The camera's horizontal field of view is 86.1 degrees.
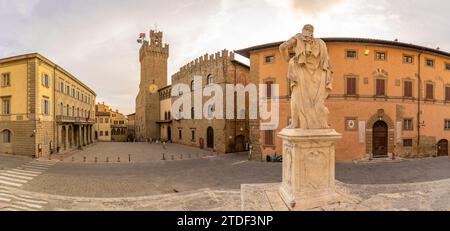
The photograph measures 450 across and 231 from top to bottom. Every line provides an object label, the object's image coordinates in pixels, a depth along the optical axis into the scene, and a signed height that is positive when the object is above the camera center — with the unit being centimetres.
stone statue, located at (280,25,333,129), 616 +97
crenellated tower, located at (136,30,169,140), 5138 +788
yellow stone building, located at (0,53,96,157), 2416 +120
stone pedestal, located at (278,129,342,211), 583 -129
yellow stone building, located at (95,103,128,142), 6366 -267
